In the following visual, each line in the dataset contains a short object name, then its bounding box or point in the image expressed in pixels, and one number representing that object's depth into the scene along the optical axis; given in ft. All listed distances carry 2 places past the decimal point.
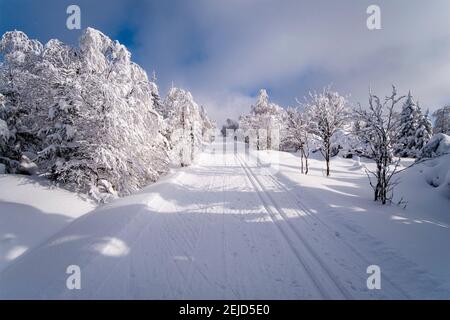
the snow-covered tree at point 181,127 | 62.18
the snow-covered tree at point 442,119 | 141.59
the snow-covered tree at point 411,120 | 103.50
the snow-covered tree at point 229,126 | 332.76
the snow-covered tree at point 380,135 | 26.99
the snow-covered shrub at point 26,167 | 32.32
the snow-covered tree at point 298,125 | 55.31
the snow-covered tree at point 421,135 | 102.22
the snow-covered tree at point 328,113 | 50.06
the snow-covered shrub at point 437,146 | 52.10
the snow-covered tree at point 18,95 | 29.86
